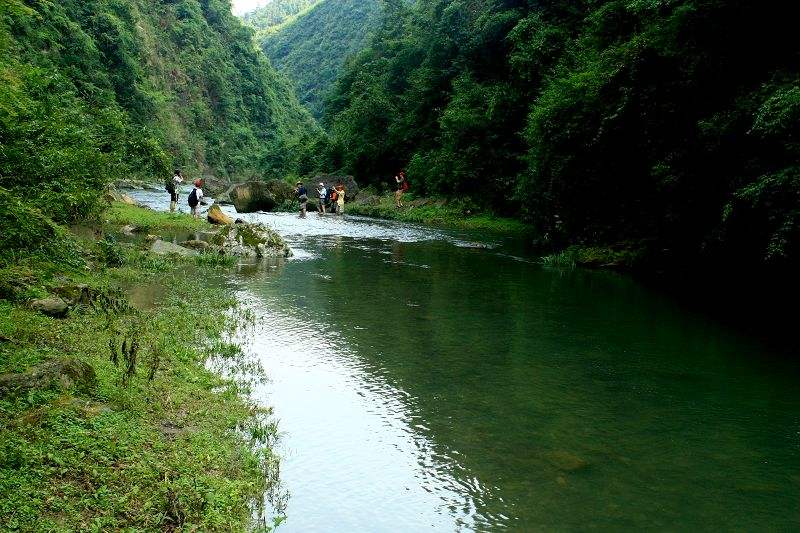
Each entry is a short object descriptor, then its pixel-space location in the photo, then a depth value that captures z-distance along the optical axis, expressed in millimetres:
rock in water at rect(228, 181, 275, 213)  42312
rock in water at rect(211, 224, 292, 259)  21141
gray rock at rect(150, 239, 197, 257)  18906
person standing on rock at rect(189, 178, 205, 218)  30422
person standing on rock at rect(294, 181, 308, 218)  40569
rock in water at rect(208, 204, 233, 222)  28203
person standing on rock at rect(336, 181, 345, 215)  45594
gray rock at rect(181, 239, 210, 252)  20891
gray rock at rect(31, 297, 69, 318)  9570
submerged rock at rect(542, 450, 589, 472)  6629
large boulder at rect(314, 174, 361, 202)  53188
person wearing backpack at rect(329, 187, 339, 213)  46481
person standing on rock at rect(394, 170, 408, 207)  45875
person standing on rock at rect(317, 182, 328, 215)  43844
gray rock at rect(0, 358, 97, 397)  6480
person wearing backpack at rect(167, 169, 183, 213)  31866
